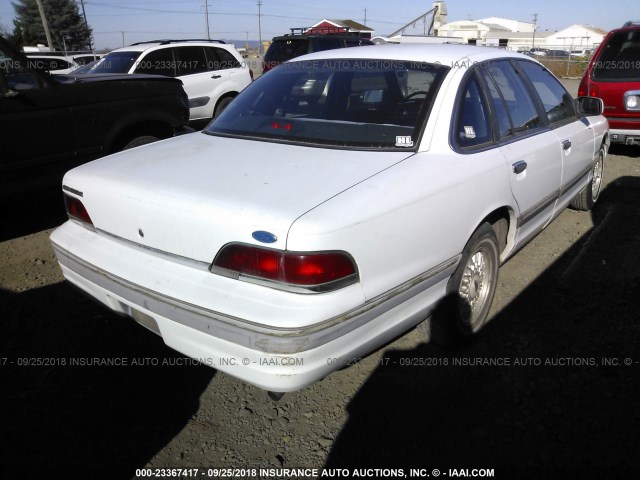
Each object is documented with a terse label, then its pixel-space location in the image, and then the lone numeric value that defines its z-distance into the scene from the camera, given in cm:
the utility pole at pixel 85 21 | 4719
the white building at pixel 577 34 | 8525
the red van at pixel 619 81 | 695
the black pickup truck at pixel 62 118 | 431
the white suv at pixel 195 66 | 886
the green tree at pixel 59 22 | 5022
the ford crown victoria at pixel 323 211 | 194
